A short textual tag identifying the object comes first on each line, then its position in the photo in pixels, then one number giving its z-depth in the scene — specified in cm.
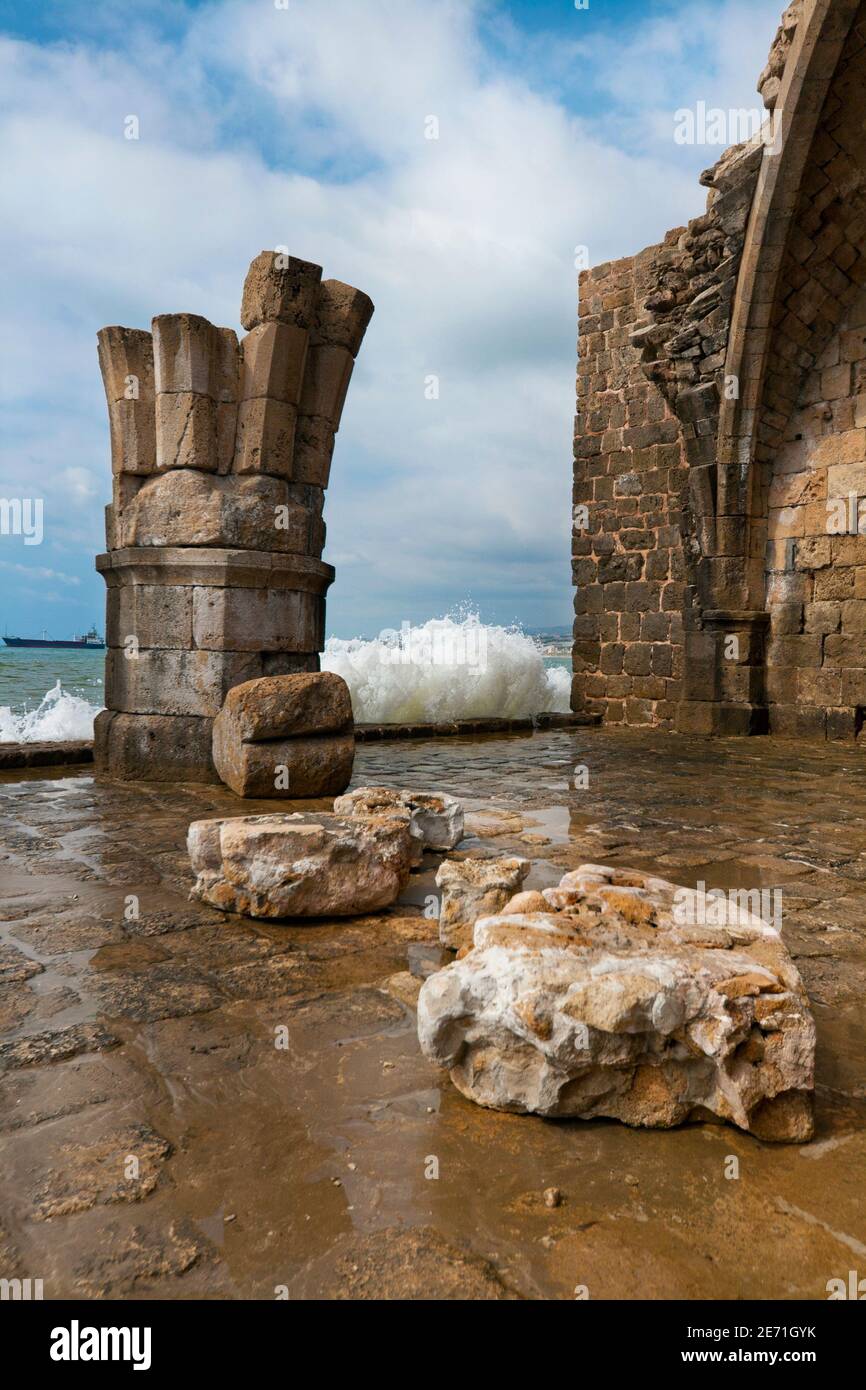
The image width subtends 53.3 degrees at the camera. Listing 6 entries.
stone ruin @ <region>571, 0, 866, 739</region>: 848
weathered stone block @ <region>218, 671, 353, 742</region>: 499
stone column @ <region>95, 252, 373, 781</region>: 574
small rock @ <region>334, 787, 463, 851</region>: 389
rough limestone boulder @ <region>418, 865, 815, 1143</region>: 169
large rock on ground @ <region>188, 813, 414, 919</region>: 299
